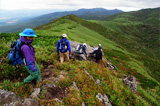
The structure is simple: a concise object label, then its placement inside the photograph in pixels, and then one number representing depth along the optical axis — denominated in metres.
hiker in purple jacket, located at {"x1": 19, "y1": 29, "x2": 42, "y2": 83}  4.84
